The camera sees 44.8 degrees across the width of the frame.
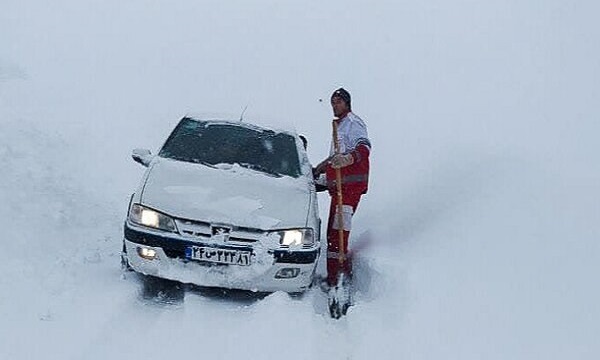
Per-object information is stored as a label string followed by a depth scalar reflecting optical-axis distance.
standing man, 6.80
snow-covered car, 5.43
